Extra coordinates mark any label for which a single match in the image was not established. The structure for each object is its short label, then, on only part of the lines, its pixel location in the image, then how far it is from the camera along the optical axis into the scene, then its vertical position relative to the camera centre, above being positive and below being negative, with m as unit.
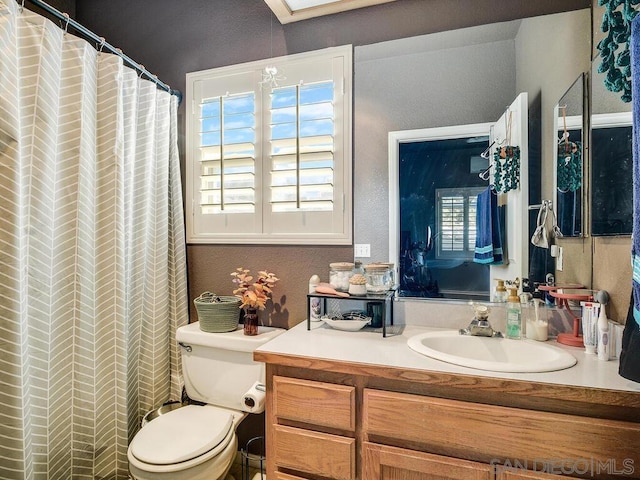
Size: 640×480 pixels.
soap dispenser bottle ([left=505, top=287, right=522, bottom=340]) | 1.37 -0.32
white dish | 1.51 -0.38
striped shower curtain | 1.23 -0.07
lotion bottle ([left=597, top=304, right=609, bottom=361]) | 1.15 -0.34
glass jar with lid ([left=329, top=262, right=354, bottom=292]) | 1.61 -0.18
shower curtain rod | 1.35 +0.88
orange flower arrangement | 1.74 -0.27
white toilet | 1.30 -0.80
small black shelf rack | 1.43 -0.26
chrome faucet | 1.38 -0.36
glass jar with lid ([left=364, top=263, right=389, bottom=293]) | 1.55 -0.19
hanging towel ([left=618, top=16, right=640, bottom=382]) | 0.80 +0.18
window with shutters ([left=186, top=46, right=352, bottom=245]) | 1.77 +0.46
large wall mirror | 1.48 +0.64
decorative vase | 1.72 -0.43
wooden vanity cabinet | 0.93 -0.57
